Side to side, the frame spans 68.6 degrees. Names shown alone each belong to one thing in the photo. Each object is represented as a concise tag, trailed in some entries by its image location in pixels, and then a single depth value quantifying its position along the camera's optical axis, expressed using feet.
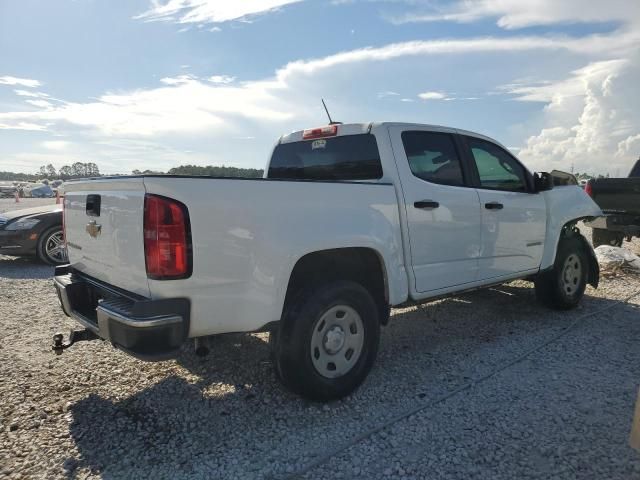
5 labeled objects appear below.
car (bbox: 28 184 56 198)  126.11
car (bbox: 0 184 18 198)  128.98
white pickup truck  8.42
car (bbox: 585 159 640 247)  27.50
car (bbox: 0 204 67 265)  25.40
